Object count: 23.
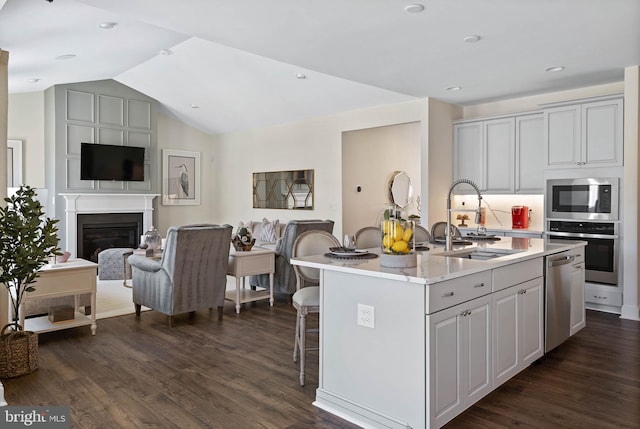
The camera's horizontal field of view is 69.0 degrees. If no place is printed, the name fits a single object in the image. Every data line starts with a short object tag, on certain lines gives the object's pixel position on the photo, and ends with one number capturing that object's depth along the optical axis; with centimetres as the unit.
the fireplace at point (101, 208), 826
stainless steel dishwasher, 360
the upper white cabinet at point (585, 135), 511
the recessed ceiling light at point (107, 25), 500
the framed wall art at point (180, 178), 994
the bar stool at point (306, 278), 322
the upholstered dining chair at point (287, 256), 560
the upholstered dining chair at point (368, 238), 410
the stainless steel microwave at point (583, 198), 515
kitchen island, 241
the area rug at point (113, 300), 524
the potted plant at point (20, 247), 325
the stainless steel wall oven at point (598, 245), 516
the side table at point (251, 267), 530
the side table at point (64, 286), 407
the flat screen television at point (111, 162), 843
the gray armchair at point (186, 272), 463
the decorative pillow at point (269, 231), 825
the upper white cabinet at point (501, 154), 605
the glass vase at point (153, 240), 550
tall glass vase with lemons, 266
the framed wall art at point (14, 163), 784
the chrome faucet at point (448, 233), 356
